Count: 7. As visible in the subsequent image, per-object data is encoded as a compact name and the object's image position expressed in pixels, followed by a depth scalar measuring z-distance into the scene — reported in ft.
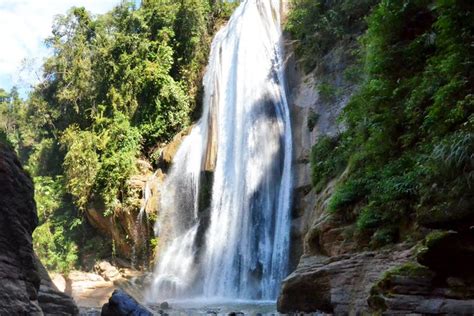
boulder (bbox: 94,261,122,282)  78.02
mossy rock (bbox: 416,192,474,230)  16.31
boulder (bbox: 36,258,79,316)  29.19
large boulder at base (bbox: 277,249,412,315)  25.86
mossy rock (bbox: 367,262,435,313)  19.10
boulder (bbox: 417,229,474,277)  17.11
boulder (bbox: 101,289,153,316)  29.60
